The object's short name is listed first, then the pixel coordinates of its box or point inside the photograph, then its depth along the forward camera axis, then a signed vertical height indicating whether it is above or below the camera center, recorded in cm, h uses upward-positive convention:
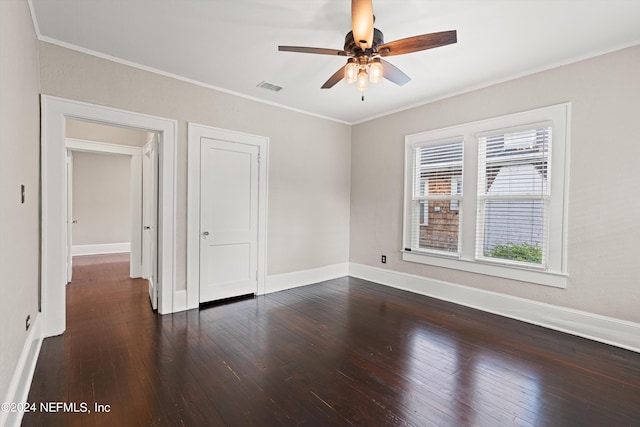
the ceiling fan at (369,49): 200 +120
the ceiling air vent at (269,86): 378 +157
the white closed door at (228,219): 388 -16
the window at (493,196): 326 +20
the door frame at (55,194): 282 +9
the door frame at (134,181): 525 +43
